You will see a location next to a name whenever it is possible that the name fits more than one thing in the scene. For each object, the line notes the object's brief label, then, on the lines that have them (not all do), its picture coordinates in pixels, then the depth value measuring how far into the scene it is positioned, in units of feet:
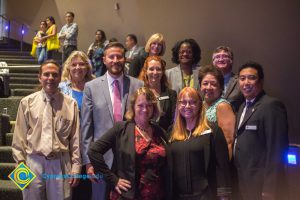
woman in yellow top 28.27
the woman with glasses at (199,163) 8.35
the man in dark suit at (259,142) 8.78
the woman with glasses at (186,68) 13.00
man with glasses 12.07
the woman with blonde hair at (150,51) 14.30
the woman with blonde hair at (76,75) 11.80
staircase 13.22
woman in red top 8.38
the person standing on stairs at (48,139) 9.62
